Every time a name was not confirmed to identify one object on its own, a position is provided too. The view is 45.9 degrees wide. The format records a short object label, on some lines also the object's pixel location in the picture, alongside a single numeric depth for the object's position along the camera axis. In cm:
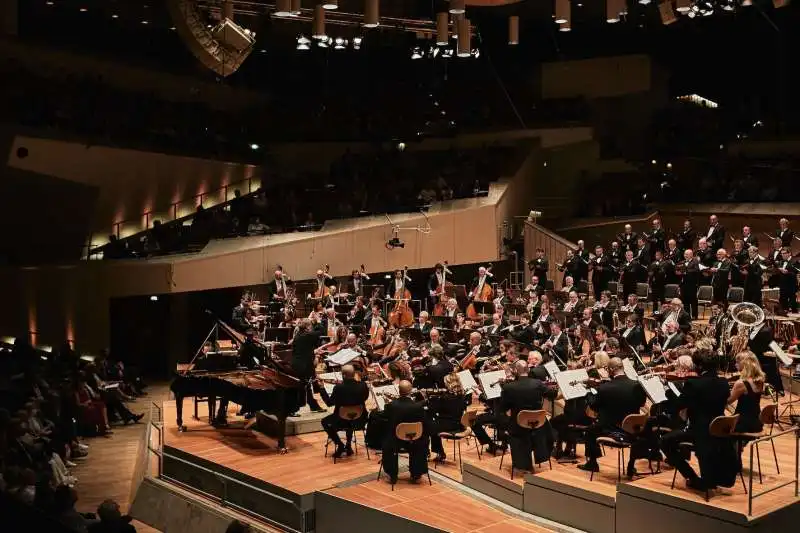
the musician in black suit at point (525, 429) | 1023
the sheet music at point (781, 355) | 1042
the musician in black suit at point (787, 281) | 1530
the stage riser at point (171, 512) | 1128
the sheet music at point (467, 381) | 1104
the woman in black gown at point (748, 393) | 895
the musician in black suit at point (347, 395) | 1141
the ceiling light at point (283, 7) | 1167
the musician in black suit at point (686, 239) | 1791
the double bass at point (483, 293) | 1841
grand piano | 1176
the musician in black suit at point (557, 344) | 1362
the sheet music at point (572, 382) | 987
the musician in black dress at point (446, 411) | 1124
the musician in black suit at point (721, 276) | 1588
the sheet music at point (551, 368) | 1071
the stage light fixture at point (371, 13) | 1227
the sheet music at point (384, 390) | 1166
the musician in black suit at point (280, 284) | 1905
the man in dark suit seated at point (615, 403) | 962
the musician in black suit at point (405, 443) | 1049
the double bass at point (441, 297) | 1791
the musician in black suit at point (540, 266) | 1892
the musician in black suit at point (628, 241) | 1852
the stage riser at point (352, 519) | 963
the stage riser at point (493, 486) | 1025
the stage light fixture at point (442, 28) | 1382
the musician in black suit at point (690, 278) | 1611
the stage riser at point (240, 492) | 1054
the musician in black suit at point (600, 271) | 1795
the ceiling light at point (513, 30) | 1441
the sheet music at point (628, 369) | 1001
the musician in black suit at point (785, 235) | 1658
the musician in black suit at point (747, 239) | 1622
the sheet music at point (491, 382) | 1080
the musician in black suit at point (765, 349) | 1185
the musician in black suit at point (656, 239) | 1814
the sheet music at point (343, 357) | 1186
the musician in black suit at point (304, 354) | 1234
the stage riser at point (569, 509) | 928
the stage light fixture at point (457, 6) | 1133
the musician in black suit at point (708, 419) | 861
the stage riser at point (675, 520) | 824
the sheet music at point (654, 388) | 918
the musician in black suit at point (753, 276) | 1528
